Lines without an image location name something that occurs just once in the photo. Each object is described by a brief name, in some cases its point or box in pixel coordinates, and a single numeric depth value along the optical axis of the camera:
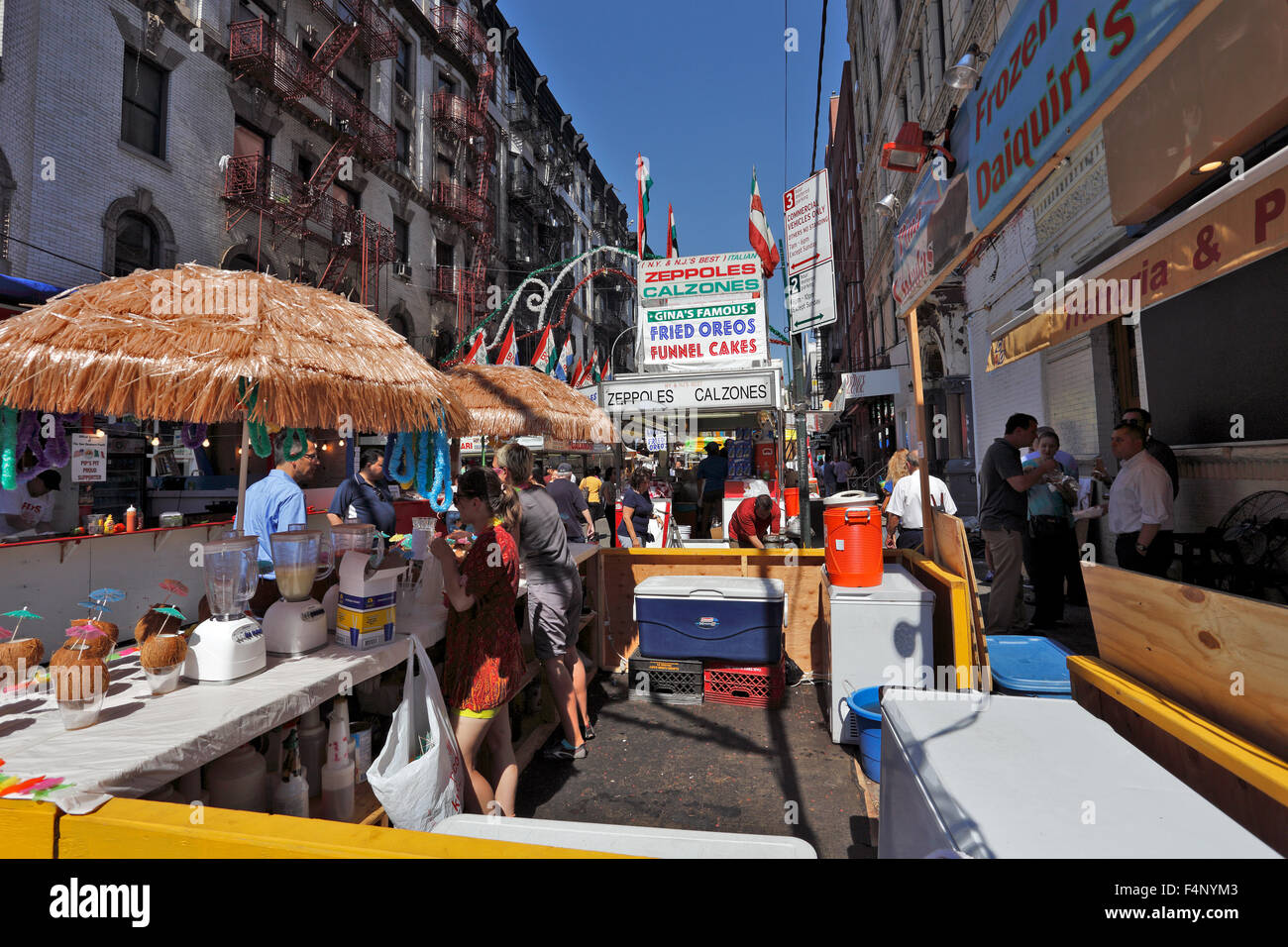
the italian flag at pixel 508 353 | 13.34
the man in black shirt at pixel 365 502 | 6.61
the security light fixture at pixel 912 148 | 3.56
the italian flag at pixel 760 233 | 8.81
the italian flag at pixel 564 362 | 16.02
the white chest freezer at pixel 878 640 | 4.46
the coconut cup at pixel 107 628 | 2.33
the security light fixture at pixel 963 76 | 3.27
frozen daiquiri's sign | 1.86
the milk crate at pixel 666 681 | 5.36
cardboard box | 2.92
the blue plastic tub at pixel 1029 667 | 3.58
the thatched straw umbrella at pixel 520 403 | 6.65
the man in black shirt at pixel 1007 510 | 5.91
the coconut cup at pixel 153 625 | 2.45
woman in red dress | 3.26
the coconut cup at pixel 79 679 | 1.97
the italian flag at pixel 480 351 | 17.56
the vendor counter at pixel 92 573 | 5.36
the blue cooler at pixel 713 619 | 5.09
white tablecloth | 1.71
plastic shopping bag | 2.46
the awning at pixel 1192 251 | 2.80
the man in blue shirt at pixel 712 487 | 12.29
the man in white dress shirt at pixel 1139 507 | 5.31
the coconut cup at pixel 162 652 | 2.26
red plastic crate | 5.21
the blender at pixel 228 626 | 2.45
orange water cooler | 4.62
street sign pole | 7.08
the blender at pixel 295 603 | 2.82
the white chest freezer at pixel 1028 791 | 1.36
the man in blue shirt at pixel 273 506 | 4.74
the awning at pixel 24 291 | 6.72
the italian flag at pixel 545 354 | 13.35
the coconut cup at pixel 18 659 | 2.26
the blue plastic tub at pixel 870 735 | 3.87
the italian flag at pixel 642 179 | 14.29
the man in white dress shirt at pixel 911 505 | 7.36
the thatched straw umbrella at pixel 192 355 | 2.47
